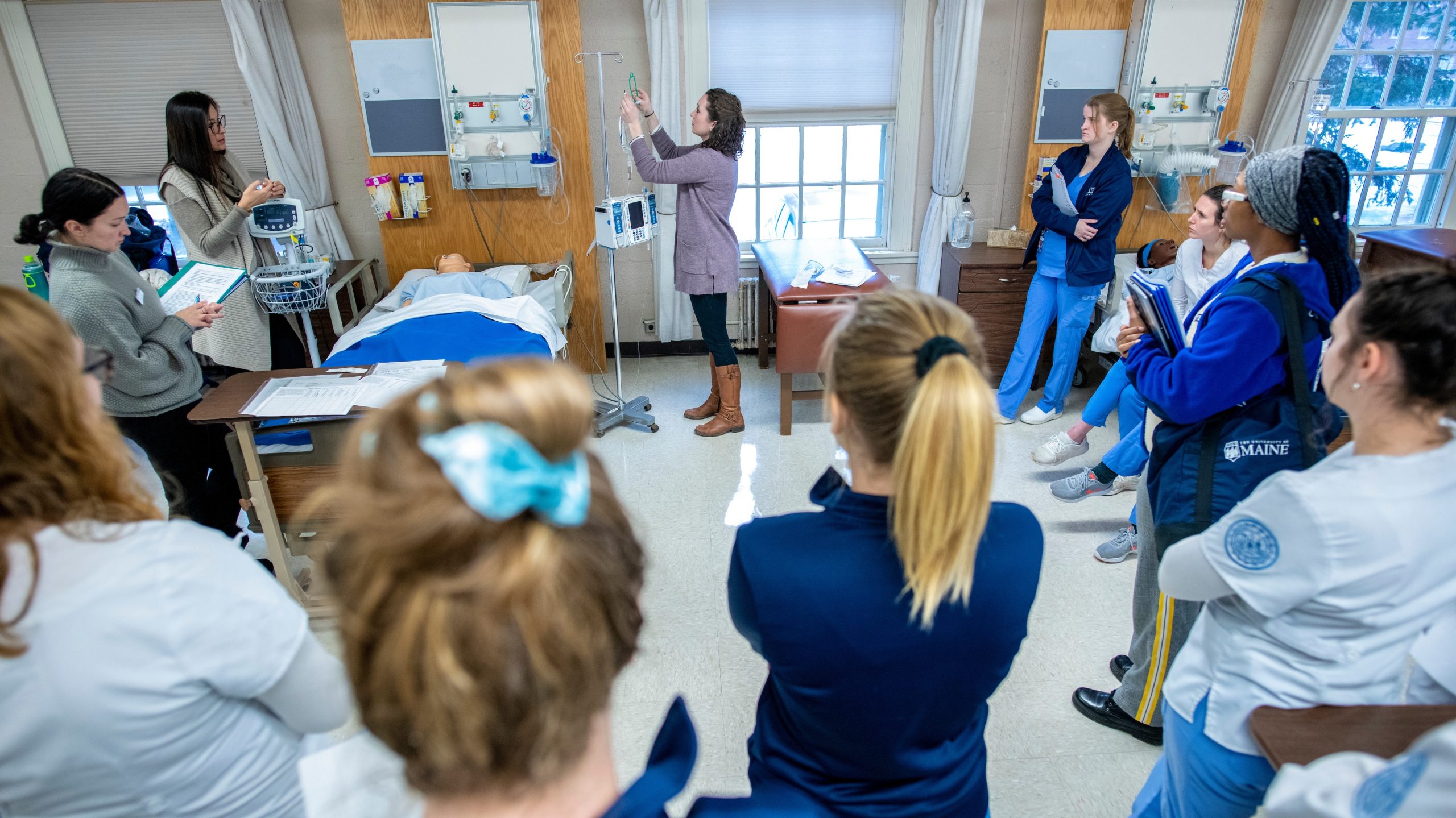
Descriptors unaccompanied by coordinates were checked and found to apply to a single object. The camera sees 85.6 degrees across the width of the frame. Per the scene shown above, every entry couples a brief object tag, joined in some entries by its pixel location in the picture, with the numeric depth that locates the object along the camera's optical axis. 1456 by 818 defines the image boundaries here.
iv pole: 3.94
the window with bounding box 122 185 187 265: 4.39
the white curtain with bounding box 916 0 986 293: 4.06
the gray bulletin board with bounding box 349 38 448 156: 3.80
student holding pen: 2.08
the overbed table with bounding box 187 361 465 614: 2.26
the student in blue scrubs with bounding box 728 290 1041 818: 0.91
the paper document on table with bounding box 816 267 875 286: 3.73
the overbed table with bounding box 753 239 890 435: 3.65
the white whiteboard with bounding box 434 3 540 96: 3.74
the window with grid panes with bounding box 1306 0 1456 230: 4.35
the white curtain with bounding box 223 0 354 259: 3.83
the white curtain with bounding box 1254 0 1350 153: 4.05
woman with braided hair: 1.58
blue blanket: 3.12
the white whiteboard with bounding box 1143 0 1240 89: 3.92
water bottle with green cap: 2.44
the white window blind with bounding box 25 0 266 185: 3.95
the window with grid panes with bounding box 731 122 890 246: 4.61
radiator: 4.70
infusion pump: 3.51
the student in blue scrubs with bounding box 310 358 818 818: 0.54
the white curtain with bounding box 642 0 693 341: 4.03
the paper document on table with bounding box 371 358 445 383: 2.56
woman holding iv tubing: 3.43
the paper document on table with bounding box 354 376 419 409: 2.36
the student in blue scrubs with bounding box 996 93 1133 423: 3.42
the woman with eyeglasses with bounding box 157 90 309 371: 2.90
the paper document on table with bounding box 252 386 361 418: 2.25
